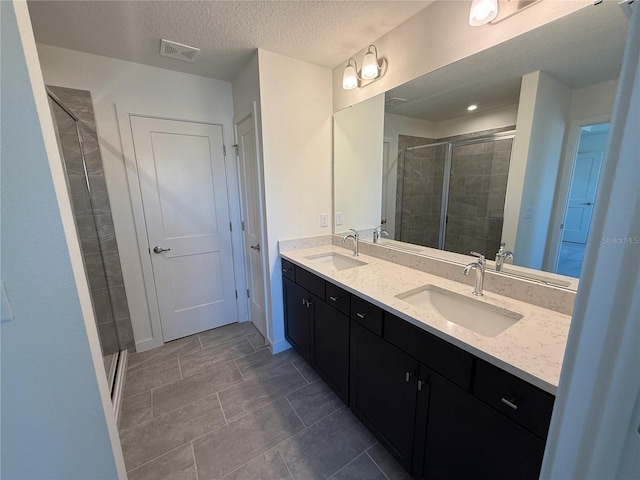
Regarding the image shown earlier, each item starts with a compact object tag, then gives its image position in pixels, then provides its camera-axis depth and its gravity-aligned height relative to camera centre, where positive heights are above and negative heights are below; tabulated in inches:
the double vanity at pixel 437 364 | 33.2 -28.0
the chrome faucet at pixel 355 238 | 85.0 -14.8
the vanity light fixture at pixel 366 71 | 69.9 +33.9
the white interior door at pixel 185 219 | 89.7 -8.8
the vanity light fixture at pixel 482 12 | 46.8 +32.5
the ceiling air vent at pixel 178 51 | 71.1 +41.0
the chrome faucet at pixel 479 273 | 51.3 -16.1
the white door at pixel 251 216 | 88.5 -8.1
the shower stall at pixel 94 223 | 75.0 -8.2
